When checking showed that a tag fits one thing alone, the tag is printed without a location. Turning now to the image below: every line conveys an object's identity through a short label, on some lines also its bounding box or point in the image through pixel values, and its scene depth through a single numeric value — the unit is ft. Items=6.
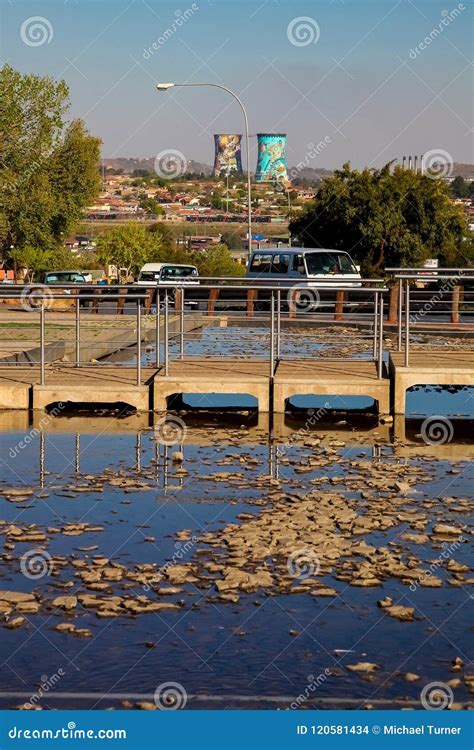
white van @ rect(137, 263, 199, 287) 140.23
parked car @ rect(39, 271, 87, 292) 159.74
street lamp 142.00
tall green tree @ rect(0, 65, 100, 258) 187.21
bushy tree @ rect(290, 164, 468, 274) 207.21
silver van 116.78
